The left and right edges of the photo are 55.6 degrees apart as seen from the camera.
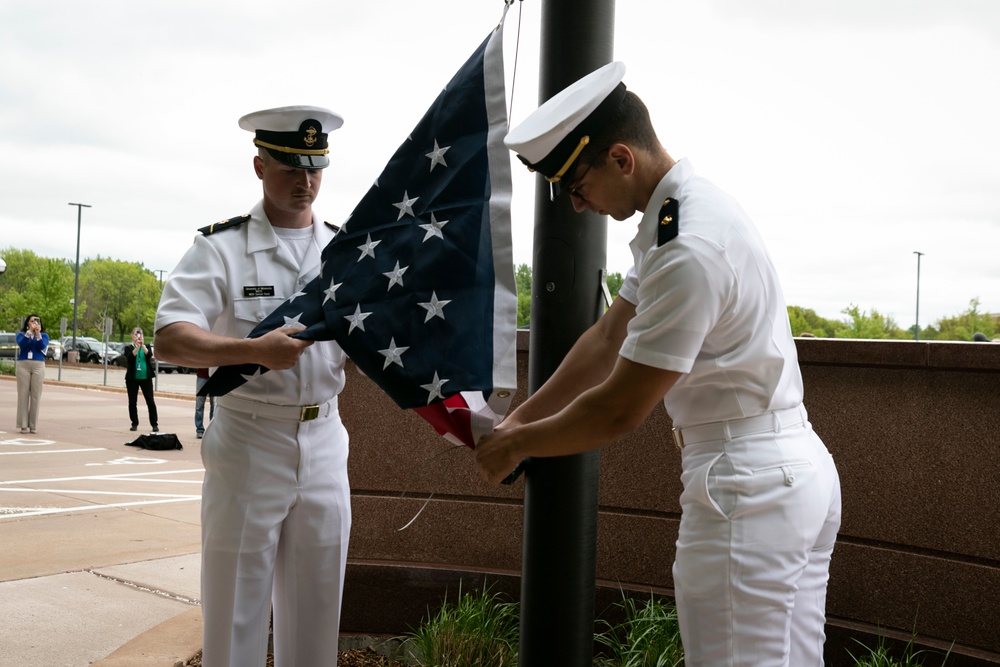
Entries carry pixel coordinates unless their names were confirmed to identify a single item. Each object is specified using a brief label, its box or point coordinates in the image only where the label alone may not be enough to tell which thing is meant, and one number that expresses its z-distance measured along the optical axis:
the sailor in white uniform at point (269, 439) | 2.96
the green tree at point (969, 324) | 43.37
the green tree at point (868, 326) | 54.16
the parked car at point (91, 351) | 55.69
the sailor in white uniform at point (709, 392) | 2.20
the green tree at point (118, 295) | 91.19
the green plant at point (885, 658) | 3.75
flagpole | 3.14
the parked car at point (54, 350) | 54.53
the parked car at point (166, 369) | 49.65
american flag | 2.92
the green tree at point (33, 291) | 62.31
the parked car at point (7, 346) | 49.12
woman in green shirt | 15.69
